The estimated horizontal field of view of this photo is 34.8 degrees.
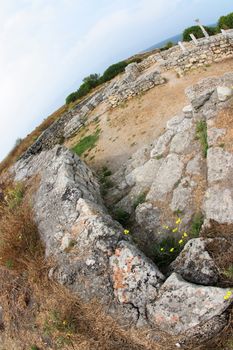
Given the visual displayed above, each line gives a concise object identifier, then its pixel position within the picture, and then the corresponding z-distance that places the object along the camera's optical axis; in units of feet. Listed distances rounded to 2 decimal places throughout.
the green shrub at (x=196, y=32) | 104.86
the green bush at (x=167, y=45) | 119.95
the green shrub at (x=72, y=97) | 120.16
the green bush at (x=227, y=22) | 93.76
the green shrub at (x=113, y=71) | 117.08
